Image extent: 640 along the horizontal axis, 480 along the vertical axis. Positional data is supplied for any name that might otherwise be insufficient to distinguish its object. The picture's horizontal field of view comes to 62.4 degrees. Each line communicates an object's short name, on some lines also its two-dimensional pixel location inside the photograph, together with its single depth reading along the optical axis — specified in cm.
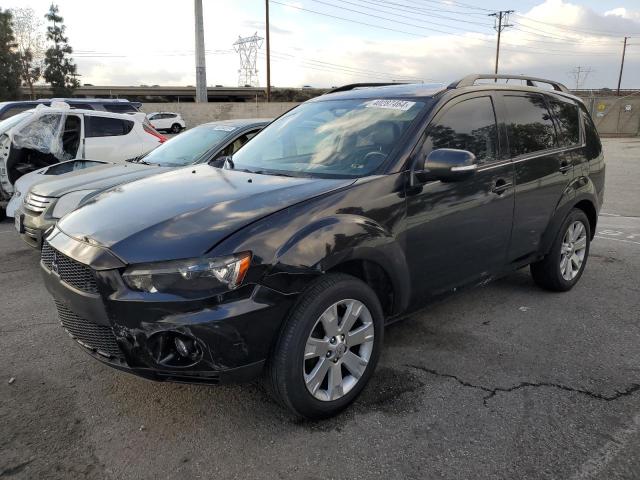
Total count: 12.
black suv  247
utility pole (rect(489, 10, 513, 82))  6675
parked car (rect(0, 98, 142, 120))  1352
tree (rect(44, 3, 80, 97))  5272
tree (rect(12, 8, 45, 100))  4931
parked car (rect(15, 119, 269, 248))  534
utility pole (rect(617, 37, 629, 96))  7815
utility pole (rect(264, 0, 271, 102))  4200
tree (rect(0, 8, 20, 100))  4497
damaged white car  823
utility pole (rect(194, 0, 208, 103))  2830
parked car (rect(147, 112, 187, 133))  3828
